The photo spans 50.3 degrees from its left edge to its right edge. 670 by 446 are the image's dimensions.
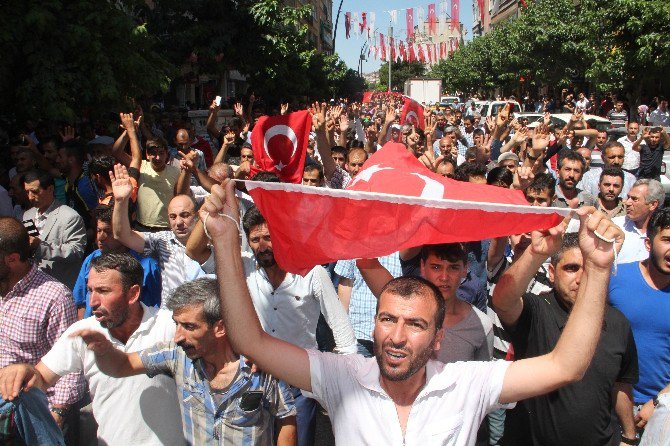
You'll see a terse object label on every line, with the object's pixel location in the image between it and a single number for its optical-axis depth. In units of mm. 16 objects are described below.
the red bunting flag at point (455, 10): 39781
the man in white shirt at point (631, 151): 9641
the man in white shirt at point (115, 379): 3225
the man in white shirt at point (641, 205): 5340
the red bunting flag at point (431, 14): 43156
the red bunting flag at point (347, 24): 47491
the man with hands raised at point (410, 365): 2430
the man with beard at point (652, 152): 9461
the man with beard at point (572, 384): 3256
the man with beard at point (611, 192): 6152
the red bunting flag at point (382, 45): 56375
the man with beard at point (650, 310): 3775
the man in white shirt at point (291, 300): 3965
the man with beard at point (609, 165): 7537
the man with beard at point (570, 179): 6312
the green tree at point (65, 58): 8839
